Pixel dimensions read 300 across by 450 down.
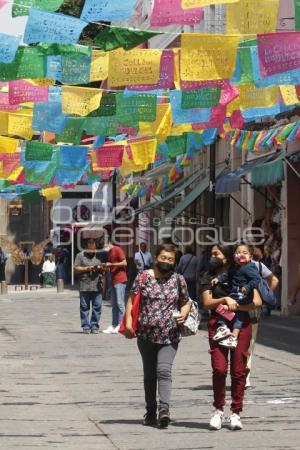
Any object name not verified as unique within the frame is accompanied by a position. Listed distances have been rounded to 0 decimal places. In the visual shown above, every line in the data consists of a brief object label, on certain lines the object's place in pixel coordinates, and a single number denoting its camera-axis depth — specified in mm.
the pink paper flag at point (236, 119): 26042
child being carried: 12336
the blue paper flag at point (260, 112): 22781
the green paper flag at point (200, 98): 20641
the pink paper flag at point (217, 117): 24000
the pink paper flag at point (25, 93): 21406
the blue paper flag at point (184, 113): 22500
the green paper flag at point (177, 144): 30203
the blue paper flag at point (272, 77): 18531
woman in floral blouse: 12492
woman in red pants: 12156
